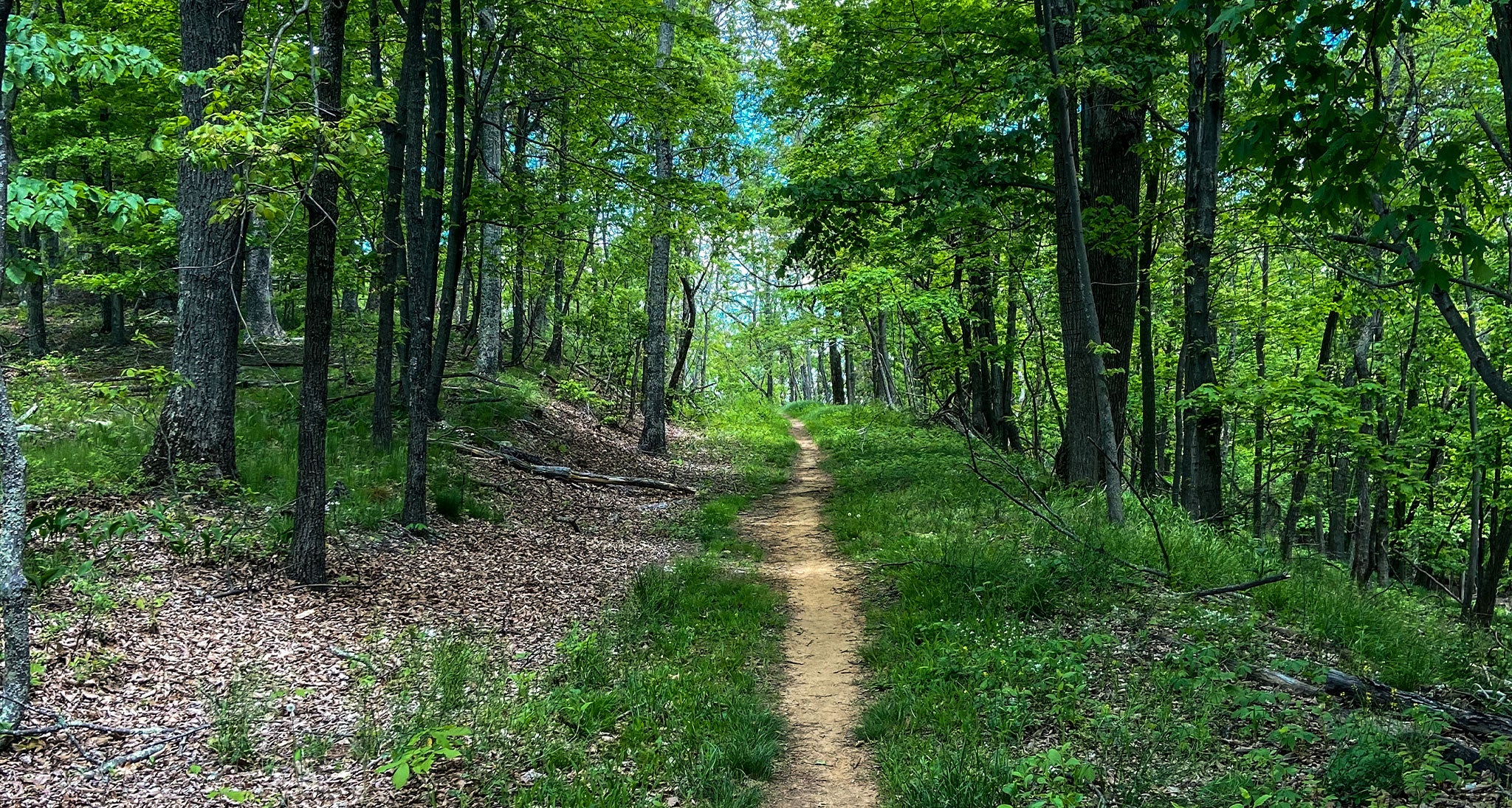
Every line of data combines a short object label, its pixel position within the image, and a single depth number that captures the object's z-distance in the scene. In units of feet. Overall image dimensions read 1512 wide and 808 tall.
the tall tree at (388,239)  33.12
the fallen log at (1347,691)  11.70
